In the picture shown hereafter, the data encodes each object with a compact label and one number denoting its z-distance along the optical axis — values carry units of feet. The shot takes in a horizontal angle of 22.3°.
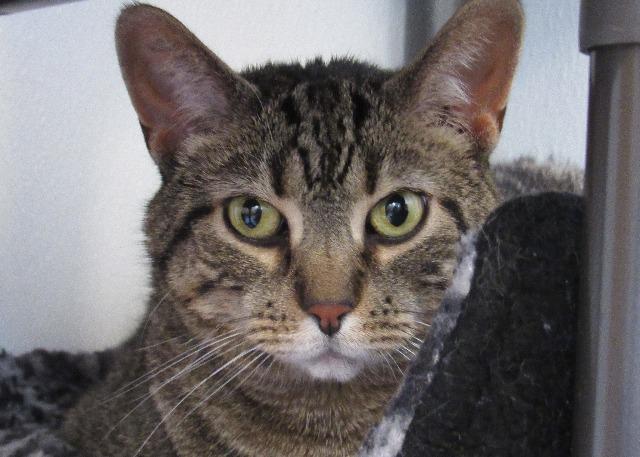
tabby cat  1.38
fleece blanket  1.23
